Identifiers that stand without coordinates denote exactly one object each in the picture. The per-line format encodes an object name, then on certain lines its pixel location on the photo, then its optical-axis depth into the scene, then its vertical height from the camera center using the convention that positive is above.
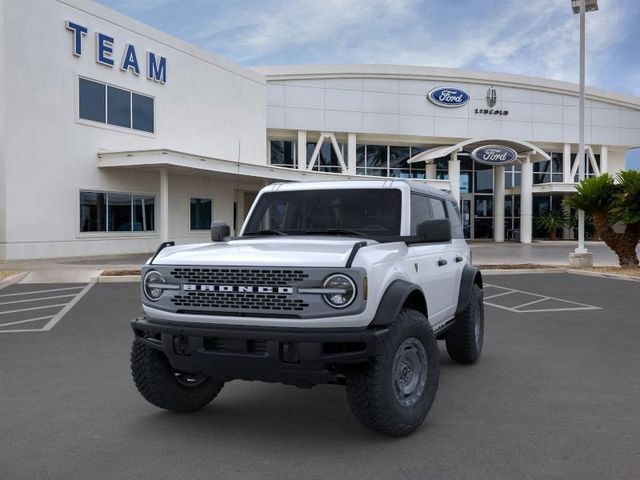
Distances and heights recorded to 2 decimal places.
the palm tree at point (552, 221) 40.72 +0.41
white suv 3.77 -0.62
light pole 19.84 +5.63
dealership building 20.72 +4.98
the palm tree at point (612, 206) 17.05 +0.64
